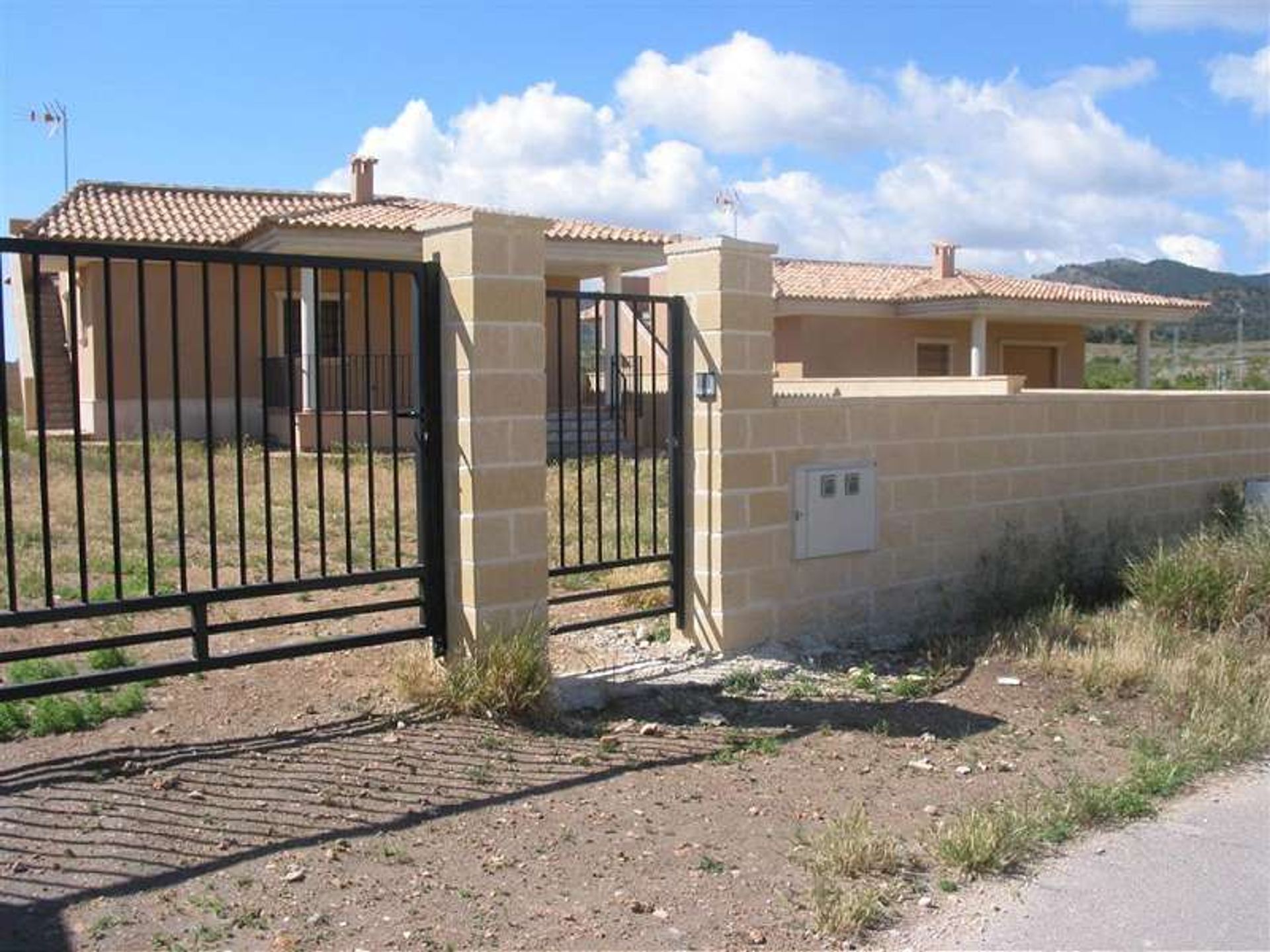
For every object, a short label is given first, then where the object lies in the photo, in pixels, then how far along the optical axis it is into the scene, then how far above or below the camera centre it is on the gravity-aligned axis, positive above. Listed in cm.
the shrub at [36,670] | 632 -132
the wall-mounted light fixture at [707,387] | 762 +2
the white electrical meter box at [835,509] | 812 -76
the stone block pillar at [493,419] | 629 -13
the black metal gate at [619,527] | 728 -105
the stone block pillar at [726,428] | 762 -22
